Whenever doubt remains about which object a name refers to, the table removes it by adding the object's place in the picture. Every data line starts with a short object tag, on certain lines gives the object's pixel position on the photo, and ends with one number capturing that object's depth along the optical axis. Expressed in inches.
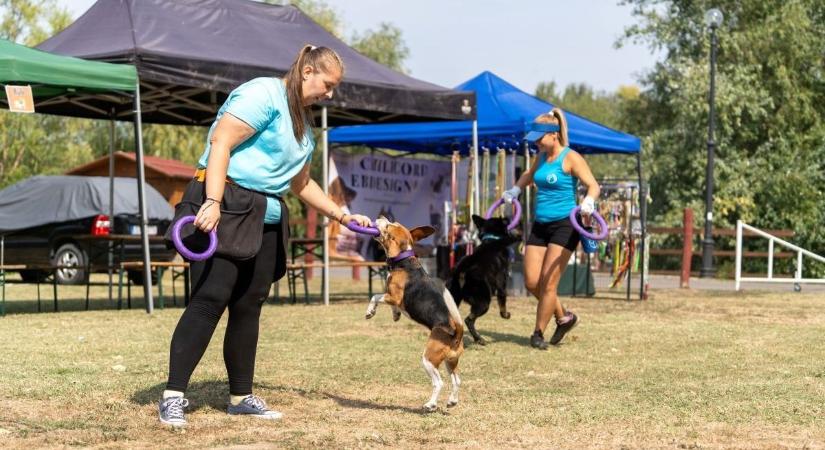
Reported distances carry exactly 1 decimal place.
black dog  372.5
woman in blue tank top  350.3
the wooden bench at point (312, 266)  498.3
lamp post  923.4
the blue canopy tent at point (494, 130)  584.1
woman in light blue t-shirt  198.5
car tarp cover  723.4
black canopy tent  441.1
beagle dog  226.7
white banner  641.0
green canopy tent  391.2
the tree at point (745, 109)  1081.4
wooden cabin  1281.3
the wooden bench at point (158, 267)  465.4
